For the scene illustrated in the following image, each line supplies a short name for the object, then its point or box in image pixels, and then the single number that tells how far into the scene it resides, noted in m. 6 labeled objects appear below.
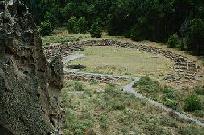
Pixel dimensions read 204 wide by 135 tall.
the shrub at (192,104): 47.38
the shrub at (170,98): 47.47
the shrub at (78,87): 48.22
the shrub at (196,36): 78.06
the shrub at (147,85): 51.50
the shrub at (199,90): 53.79
